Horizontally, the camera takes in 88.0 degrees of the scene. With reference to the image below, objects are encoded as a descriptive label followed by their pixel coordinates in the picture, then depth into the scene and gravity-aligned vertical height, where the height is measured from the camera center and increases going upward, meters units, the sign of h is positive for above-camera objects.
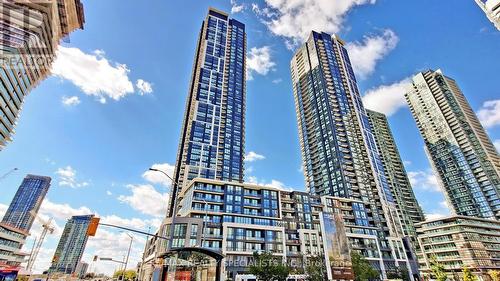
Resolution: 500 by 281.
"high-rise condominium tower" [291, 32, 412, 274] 97.88 +59.51
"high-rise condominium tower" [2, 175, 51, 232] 190.40 +47.56
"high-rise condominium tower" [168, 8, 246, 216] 107.94 +74.64
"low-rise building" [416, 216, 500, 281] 88.88 +13.68
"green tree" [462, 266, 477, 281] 70.14 +2.55
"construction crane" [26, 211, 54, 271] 88.18 +16.34
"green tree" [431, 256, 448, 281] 66.06 +3.10
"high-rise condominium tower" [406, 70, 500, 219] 124.88 +67.96
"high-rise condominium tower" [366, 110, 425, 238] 129.25 +54.41
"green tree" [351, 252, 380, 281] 56.22 +3.30
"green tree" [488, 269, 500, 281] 74.47 +3.00
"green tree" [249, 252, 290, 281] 52.12 +2.48
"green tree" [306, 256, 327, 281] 54.38 +3.13
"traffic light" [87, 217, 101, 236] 19.20 +3.95
